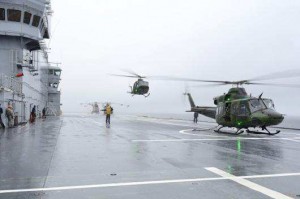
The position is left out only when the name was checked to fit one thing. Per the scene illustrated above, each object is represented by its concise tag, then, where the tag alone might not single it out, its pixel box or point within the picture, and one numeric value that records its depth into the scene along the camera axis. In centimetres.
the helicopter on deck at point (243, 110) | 1841
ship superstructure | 3241
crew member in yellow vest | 2706
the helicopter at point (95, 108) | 10288
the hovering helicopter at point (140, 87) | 3200
